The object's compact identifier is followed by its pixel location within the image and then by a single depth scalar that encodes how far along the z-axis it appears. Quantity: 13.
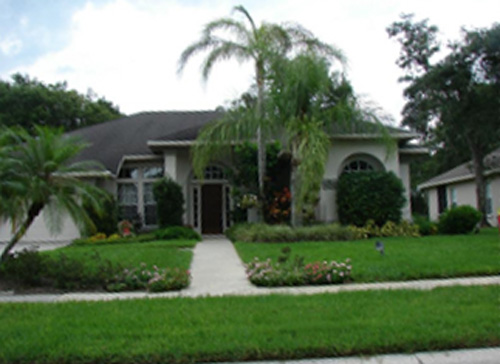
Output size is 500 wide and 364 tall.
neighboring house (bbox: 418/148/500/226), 22.59
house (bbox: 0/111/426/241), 17.20
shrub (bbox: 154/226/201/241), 15.58
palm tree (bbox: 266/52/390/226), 13.68
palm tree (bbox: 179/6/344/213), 15.59
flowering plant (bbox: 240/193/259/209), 16.34
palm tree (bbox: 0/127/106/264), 7.71
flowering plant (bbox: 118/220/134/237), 16.91
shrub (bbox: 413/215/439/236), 15.95
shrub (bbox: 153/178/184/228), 16.73
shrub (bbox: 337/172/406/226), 15.65
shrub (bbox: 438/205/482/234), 15.73
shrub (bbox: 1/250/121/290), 7.84
